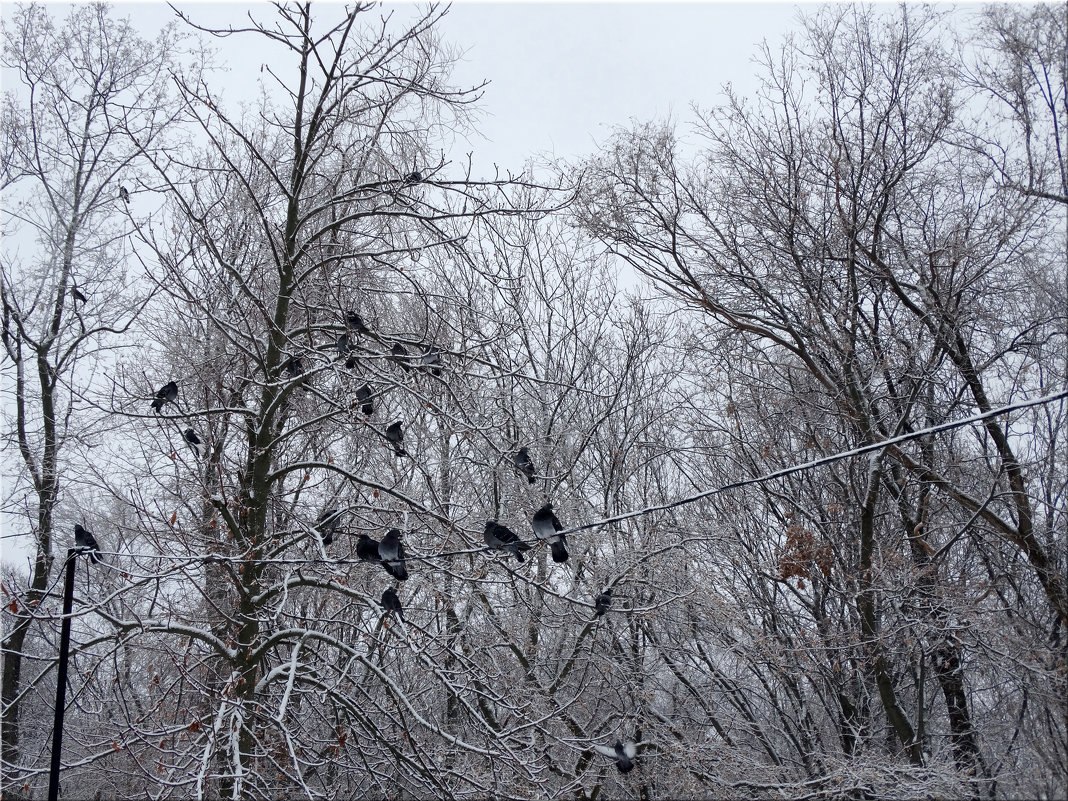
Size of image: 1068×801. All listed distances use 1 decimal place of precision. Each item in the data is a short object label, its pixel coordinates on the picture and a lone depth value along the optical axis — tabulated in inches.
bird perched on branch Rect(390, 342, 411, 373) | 192.8
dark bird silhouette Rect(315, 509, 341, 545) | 183.1
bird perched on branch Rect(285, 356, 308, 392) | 205.2
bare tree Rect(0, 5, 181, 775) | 366.0
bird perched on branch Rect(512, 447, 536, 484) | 184.7
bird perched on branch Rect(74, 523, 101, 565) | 157.7
